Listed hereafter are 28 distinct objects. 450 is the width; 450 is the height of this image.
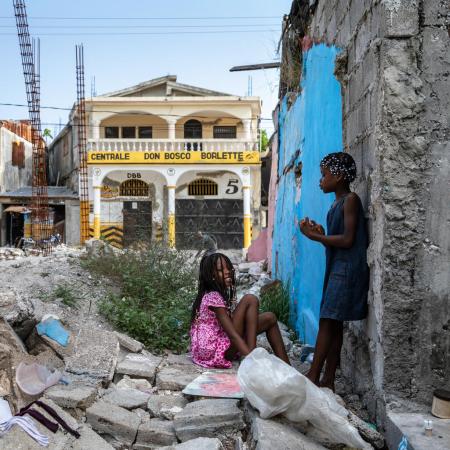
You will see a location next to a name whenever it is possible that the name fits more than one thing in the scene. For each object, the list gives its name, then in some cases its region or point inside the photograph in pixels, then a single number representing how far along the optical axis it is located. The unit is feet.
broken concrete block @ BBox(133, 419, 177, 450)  9.42
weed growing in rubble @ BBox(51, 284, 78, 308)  16.43
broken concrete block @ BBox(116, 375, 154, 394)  11.94
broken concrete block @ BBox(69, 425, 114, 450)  8.77
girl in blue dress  9.37
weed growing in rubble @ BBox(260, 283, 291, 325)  19.36
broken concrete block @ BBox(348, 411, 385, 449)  7.91
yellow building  73.82
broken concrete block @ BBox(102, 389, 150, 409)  10.61
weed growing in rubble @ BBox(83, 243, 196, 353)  15.52
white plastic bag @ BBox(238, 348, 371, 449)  7.72
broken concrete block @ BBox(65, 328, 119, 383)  11.69
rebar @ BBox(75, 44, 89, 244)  75.29
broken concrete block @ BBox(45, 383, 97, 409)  9.80
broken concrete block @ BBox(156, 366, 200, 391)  11.84
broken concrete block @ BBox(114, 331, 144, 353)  13.98
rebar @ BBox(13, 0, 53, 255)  72.08
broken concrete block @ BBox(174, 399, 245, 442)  8.96
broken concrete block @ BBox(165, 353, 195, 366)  13.47
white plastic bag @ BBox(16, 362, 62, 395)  9.84
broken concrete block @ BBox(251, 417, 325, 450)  7.28
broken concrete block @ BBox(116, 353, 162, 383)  12.48
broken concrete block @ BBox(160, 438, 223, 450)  8.18
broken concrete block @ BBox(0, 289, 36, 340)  11.27
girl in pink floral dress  11.71
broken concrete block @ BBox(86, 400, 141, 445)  9.53
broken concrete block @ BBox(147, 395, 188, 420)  10.25
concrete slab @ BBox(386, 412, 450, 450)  7.14
